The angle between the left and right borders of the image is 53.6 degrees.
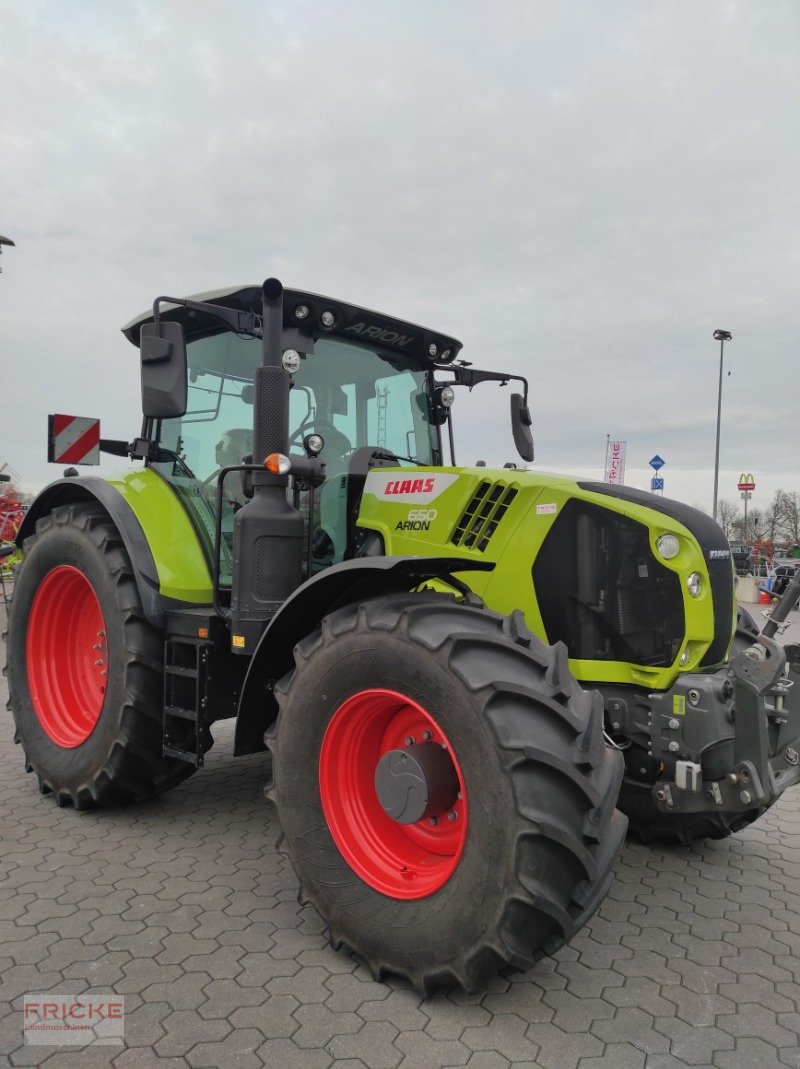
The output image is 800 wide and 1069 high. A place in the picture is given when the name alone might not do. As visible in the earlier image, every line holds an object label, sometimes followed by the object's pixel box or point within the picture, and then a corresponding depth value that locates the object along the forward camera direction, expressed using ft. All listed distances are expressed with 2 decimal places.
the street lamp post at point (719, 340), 82.74
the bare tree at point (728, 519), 168.59
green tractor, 7.86
